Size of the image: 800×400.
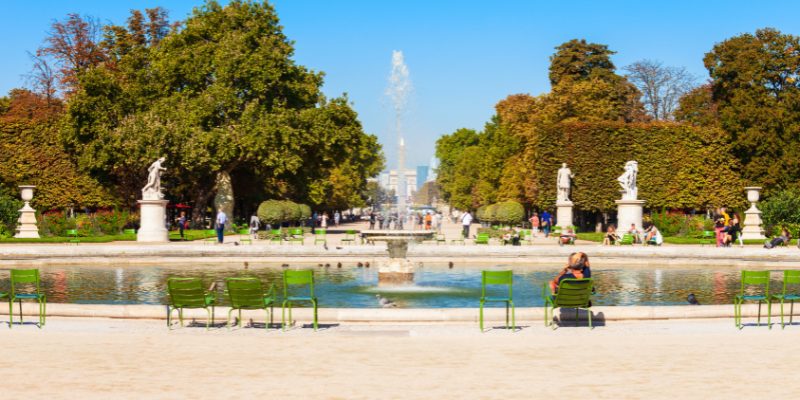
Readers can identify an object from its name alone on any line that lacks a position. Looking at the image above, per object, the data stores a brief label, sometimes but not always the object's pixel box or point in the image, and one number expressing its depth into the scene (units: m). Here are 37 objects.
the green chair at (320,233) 34.61
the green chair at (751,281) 13.09
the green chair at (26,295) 13.26
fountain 20.59
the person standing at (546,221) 44.89
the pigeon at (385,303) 16.46
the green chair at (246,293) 12.50
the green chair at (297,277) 13.00
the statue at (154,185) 38.34
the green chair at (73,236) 34.47
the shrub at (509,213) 52.25
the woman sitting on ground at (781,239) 30.17
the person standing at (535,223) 46.59
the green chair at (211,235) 37.28
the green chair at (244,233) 40.89
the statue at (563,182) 48.03
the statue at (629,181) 41.72
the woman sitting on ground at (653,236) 32.73
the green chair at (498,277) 13.21
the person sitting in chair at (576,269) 13.38
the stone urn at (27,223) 40.34
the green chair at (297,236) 33.54
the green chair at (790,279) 13.34
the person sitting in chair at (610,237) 34.03
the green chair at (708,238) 34.49
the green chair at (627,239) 33.38
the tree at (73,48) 60.47
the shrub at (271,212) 49.38
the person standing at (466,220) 43.03
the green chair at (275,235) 37.47
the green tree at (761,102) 48.66
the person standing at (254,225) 41.62
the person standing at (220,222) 34.41
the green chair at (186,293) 12.68
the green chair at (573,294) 12.69
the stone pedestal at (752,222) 40.06
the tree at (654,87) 76.31
